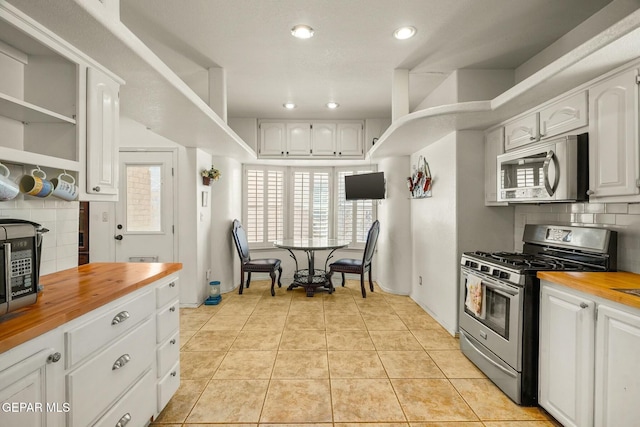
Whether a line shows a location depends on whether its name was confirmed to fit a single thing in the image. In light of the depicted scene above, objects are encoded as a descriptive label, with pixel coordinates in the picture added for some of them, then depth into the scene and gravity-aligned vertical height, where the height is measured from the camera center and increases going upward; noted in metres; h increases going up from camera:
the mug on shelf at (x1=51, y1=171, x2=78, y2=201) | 1.57 +0.12
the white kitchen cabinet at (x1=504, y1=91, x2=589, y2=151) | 2.02 +0.68
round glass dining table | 4.45 -0.96
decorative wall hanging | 3.85 +0.42
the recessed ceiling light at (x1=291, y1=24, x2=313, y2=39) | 2.33 +1.40
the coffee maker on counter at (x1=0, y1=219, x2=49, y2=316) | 1.16 -0.22
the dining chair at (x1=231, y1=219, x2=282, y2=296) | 4.58 -0.79
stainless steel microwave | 2.02 +0.30
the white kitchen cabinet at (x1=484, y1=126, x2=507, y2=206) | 2.90 +0.50
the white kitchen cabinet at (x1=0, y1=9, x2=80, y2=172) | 1.58 +0.60
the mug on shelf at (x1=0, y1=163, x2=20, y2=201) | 1.30 +0.10
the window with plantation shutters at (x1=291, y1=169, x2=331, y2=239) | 5.69 +0.15
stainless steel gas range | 2.02 -0.59
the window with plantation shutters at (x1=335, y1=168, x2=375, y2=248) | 5.54 -0.10
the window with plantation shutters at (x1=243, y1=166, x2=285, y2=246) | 5.47 +0.12
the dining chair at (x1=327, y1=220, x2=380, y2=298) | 4.49 -0.78
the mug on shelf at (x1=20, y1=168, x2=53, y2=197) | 1.46 +0.12
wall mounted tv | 4.84 +0.42
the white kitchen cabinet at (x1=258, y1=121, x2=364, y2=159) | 4.95 +1.16
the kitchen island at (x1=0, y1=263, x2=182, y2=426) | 1.04 -0.59
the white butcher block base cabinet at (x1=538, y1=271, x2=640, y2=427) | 1.43 -0.71
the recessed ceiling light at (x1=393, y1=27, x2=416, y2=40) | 2.35 +1.40
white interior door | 4.10 +0.02
